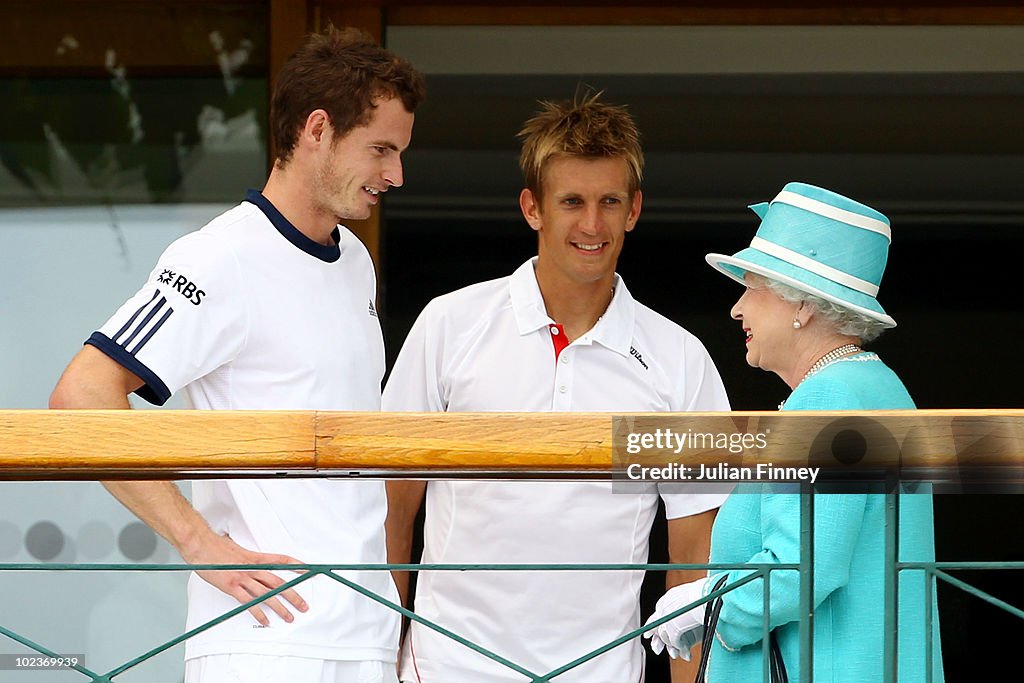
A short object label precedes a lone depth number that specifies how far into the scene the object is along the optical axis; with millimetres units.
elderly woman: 19338
